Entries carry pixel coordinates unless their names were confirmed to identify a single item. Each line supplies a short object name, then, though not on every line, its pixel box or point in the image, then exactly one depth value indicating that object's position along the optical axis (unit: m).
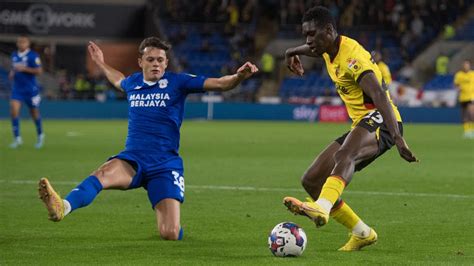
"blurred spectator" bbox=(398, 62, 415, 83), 45.19
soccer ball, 8.38
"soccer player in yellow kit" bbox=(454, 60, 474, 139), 32.22
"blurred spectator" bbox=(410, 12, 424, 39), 47.09
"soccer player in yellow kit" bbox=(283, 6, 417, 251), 8.52
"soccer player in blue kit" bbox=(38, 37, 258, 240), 9.44
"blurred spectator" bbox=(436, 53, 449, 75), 44.47
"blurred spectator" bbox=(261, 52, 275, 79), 45.66
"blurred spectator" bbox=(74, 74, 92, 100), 43.88
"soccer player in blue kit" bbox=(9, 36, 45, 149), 22.69
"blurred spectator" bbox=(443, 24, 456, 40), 45.66
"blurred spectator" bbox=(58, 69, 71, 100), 43.47
